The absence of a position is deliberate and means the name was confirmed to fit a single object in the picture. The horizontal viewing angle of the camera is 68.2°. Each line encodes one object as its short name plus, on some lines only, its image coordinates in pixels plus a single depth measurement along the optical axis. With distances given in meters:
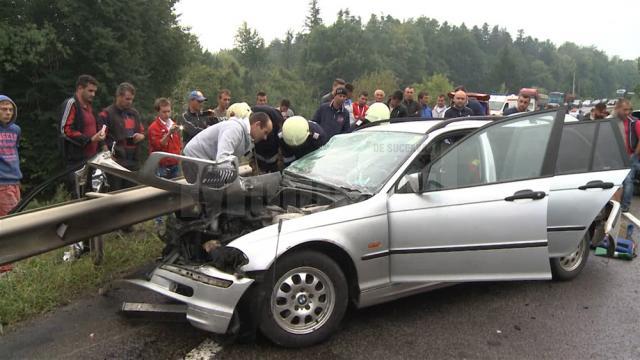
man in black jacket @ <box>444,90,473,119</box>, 7.48
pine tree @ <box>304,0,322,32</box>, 97.00
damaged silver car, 3.08
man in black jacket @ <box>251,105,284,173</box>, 5.55
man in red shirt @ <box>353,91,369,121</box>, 9.67
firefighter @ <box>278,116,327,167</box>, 5.02
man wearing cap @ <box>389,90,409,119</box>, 8.63
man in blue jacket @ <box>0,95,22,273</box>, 4.98
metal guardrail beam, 3.23
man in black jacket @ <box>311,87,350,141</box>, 7.15
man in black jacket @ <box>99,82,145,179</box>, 5.76
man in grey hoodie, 4.04
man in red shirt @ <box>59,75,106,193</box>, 5.29
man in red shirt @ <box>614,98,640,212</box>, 7.02
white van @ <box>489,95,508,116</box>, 25.22
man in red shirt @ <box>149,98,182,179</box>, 6.31
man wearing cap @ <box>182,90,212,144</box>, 6.62
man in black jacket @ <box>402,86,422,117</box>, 9.78
